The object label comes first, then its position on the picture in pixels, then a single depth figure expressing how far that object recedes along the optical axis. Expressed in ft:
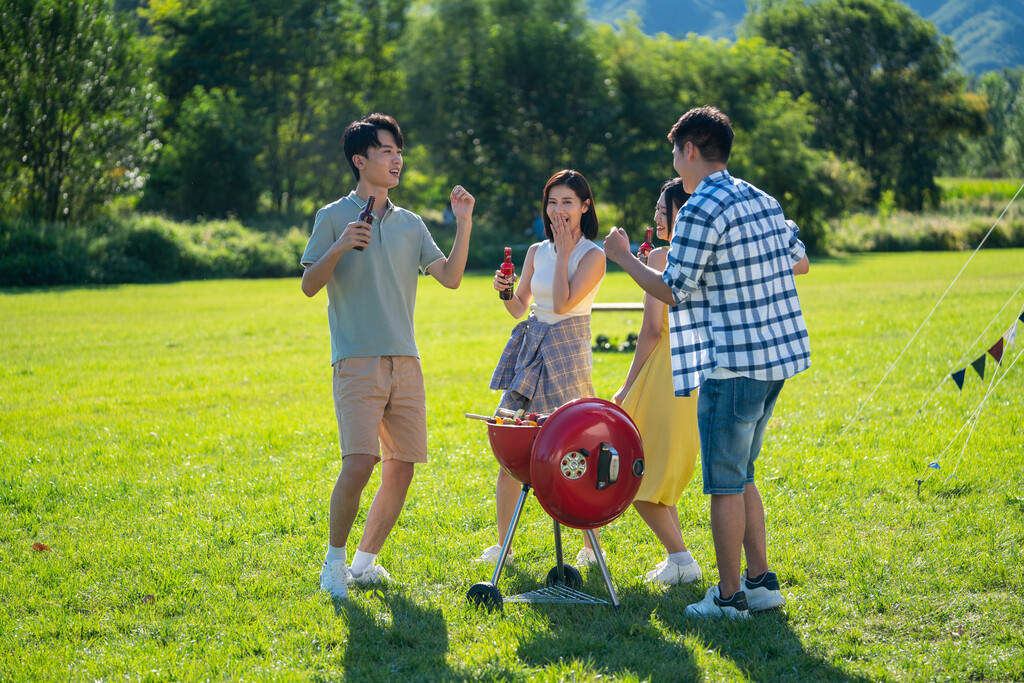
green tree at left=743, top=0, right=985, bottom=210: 213.05
